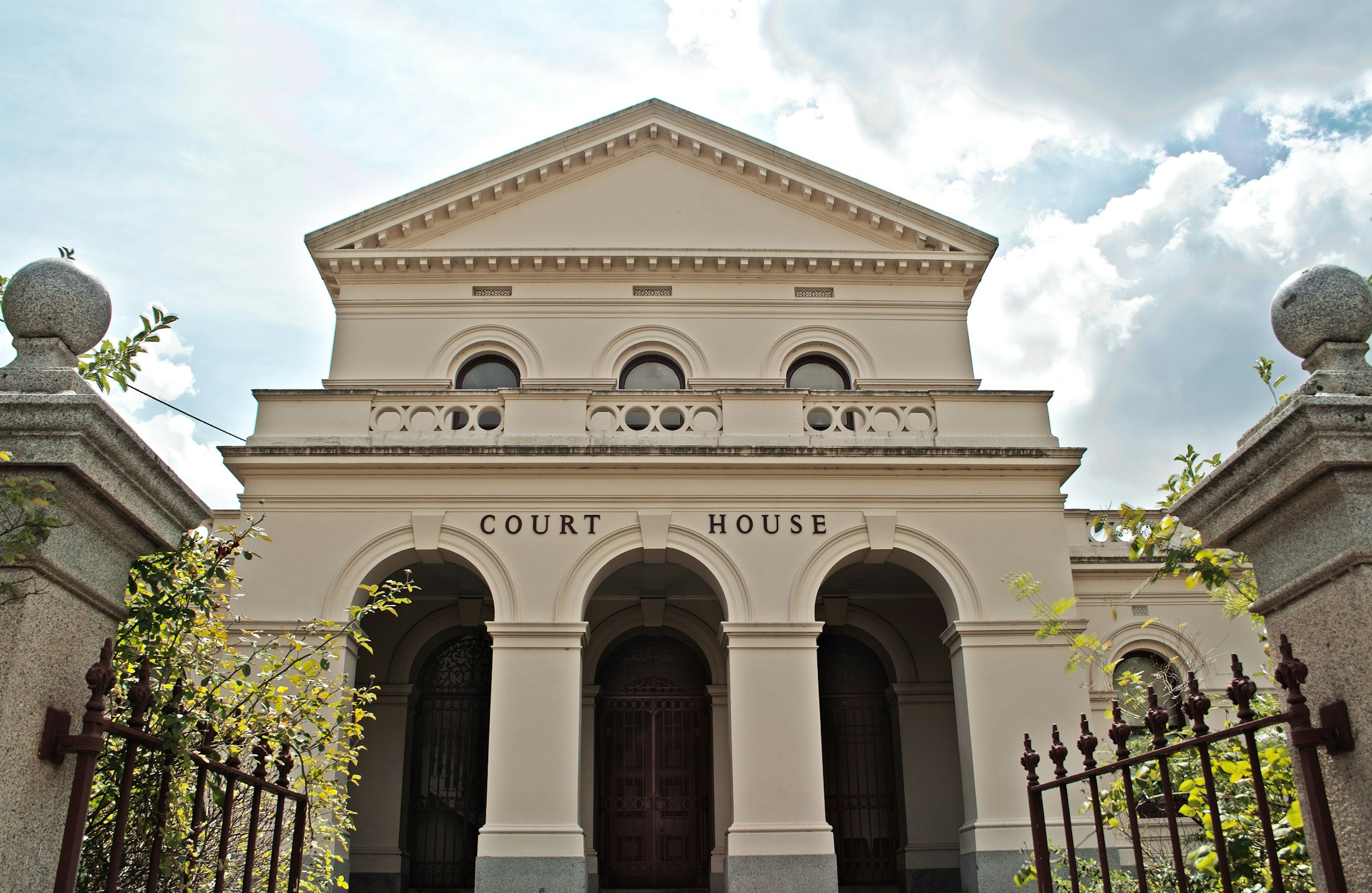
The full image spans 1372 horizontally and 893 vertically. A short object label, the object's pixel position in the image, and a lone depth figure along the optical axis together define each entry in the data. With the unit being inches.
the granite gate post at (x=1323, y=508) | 129.3
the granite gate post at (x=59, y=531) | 131.7
